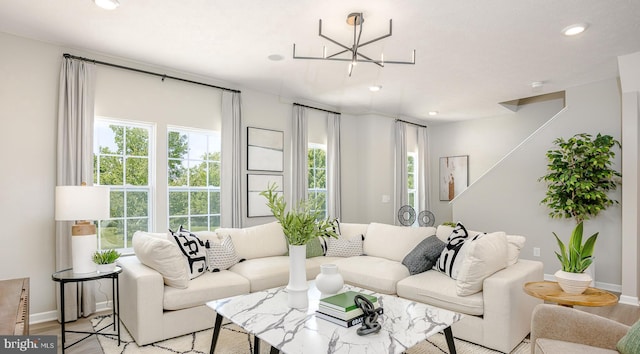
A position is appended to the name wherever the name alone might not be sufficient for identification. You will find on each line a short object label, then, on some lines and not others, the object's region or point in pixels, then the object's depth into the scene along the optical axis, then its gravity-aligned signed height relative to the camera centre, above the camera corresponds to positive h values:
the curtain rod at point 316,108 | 5.58 +1.12
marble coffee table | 1.84 -0.88
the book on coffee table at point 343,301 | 2.11 -0.78
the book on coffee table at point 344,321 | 2.06 -0.86
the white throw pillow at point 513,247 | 3.21 -0.67
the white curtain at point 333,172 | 6.06 +0.06
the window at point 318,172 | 5.97 +0.07
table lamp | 2.92 -0.30
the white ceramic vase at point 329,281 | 2.47 -0.73
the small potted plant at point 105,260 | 2.98 -0.71
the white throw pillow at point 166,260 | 2.97 -0.71
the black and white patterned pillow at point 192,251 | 3.33 -0.71
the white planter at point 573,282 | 2.34 -0.71
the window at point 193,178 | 4.40 -0.02
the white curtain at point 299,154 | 5.48 +0.34
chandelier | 2.84 +1.30
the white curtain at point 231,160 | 4.68 +0.22
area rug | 2.74 -1.35
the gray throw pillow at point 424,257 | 3.49 -0.81
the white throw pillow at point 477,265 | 2.79 -0.72
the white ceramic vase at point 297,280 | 2.38 -0.71
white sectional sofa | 2.73 -0.99
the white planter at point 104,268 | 2.98 -0.77
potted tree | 4.30 -0.02
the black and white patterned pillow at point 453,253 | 3.25 -0.73
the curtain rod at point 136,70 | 3.58 +1.20
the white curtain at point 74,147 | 3.48 +0.30
